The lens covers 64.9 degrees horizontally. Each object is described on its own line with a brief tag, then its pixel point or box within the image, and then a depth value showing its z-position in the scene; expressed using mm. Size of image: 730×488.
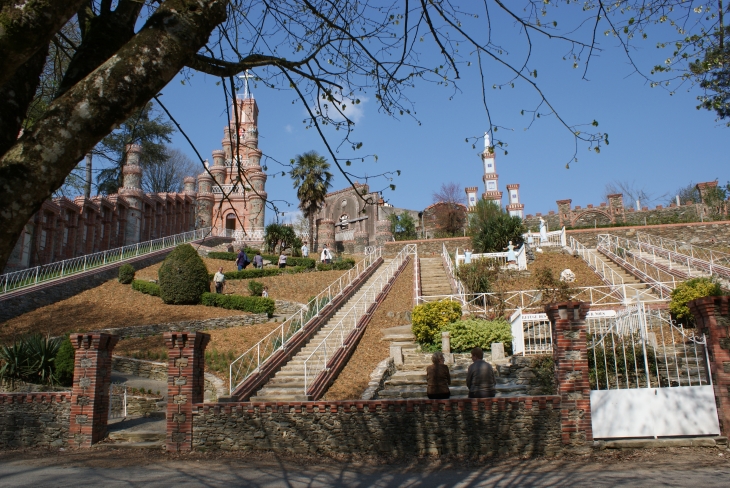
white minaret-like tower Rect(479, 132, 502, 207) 57219
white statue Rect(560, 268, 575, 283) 22481
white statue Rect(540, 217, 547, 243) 32875
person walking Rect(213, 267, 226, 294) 25016
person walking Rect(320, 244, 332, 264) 32756
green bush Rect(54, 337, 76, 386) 13242
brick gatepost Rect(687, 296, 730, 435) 8180
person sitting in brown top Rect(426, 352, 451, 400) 9539
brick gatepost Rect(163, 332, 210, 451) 9820
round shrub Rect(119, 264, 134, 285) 26938
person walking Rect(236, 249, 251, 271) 30684
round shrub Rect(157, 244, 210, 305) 23234
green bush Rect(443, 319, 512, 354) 15006
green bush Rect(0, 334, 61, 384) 13102
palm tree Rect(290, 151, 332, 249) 41844
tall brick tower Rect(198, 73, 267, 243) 46062
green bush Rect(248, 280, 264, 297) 24297
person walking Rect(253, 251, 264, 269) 31719
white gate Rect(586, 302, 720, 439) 8305
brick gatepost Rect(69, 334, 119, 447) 10250
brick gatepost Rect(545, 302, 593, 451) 8445
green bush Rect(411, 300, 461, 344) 16172
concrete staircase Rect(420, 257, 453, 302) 23922
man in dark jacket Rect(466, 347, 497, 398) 9180
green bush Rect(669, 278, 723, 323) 15542
